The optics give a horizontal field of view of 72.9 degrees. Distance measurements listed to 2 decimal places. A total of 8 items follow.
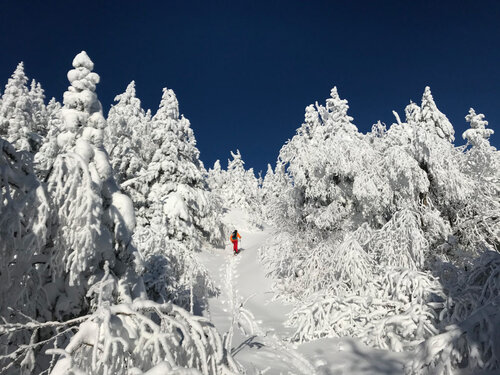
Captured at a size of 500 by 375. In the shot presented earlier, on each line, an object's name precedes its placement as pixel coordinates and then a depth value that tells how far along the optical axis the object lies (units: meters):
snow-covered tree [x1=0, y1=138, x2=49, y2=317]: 3.69
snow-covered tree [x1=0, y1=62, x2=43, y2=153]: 21.59
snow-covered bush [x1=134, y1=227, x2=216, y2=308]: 12.63
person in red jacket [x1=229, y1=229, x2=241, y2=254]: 28.30
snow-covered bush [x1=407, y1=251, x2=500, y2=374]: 4.17
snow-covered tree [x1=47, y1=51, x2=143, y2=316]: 4.43
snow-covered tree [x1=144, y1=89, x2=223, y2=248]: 21.75
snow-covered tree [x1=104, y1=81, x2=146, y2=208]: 21.34
